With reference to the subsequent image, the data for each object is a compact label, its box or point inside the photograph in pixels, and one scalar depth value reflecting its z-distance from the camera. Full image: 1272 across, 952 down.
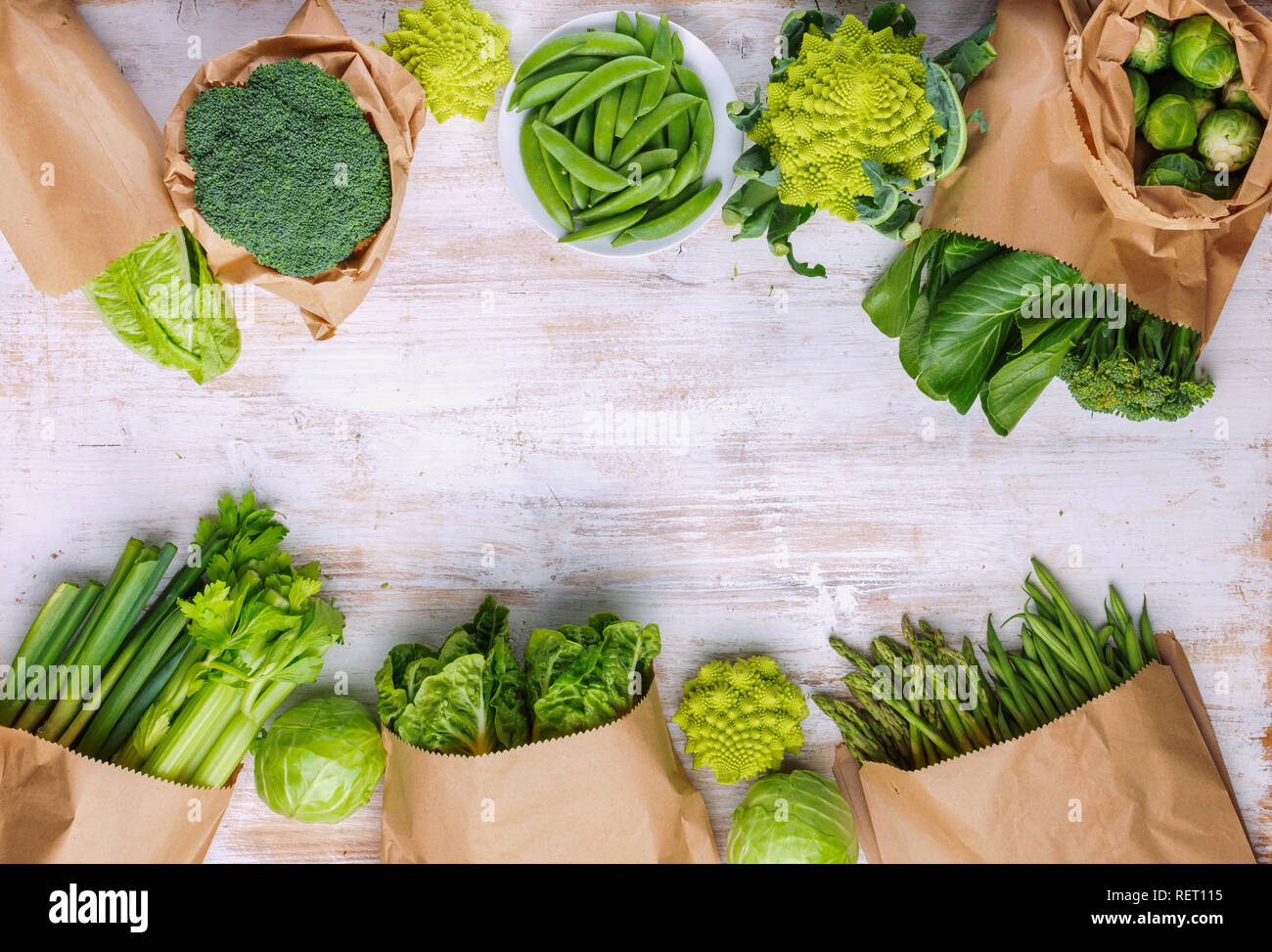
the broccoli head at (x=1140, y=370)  1.52
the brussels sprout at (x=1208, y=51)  1.37
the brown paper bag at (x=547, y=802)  1.44
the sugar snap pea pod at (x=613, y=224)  1.51
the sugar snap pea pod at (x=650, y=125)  1.50
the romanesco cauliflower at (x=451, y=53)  1.50
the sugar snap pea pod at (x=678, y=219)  1.52
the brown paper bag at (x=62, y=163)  1.43
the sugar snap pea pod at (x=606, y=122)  1.50
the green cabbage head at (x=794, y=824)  1.58
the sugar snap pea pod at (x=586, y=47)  1.50
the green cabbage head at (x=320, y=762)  1.55
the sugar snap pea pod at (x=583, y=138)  1.52
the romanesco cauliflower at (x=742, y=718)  1.60
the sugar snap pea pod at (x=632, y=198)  1.48
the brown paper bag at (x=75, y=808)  1.41
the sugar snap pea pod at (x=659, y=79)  1.50
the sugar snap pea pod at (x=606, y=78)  1.48
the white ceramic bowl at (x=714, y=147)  1.54
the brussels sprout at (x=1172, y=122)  1.39
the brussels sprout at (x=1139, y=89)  1.42
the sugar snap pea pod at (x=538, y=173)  1.54
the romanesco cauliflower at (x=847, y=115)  1.33
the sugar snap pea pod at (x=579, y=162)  1.49
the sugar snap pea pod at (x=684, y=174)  1.49
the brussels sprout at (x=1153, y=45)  1.40
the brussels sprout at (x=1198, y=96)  1.42
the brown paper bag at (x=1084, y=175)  1.36
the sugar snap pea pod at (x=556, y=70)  1.52
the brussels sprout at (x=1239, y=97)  1.40
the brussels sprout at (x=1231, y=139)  1.37
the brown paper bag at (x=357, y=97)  1.44
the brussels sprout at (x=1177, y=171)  1.39
